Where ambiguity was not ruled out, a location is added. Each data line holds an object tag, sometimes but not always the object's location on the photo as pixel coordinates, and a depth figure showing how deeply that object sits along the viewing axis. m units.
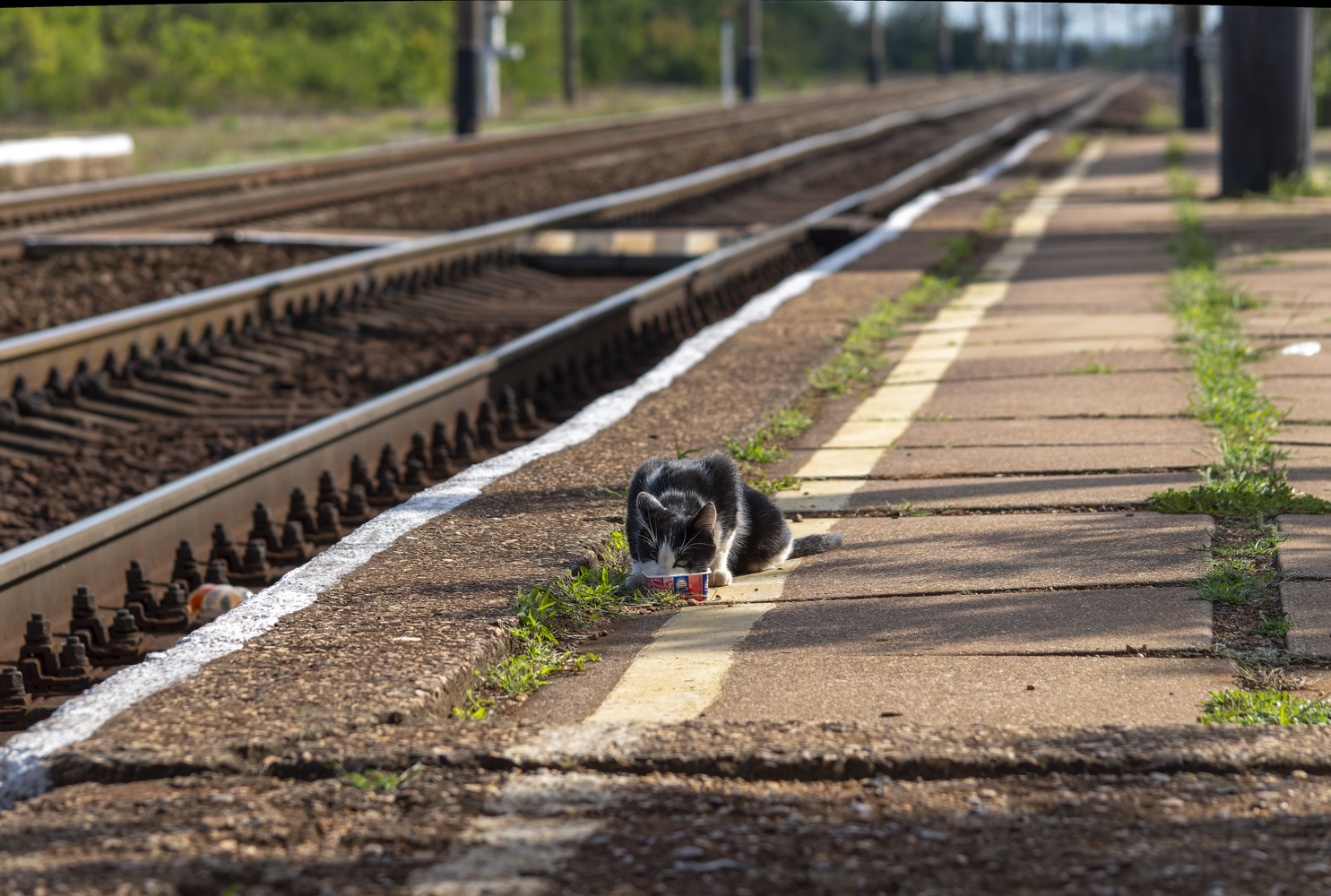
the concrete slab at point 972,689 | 5.64
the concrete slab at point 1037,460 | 9.63
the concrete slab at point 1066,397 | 11.45
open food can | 7.46
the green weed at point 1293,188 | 30.98
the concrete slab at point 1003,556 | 7.32
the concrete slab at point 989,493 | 8.82
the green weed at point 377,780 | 4.96
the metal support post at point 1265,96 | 30.16
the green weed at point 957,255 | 21.32
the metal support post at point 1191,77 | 66.81
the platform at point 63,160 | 37.37
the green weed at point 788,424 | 11.18
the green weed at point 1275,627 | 6.39
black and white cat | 7.39
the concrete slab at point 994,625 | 6.41
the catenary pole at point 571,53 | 106.69
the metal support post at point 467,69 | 61.78
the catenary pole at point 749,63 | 115.31
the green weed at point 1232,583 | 6.82
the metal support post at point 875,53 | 168.50
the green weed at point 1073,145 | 50.67
